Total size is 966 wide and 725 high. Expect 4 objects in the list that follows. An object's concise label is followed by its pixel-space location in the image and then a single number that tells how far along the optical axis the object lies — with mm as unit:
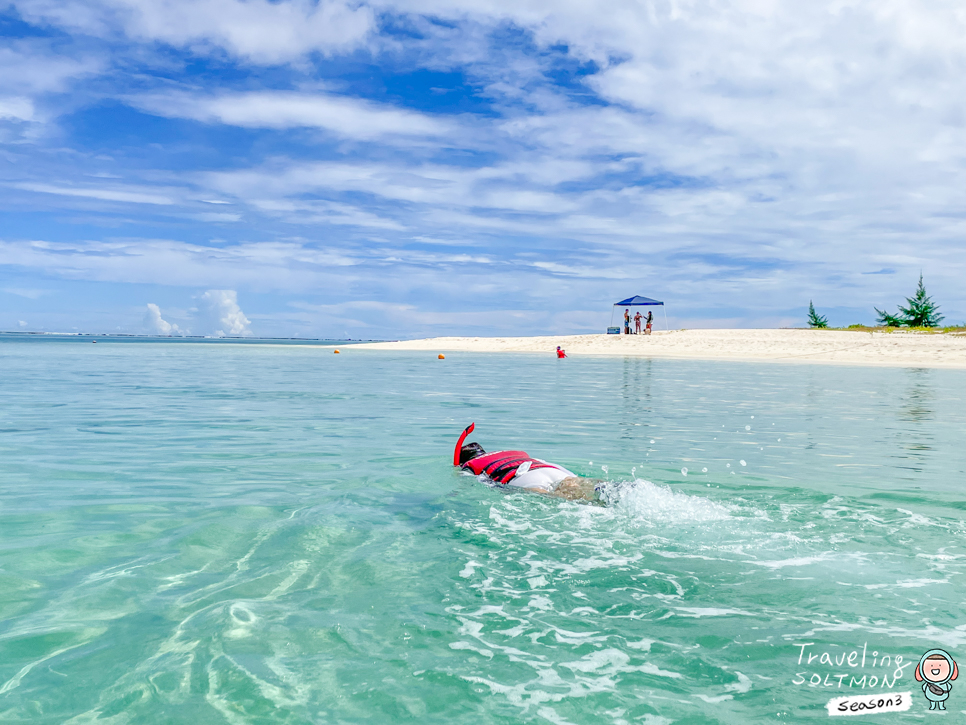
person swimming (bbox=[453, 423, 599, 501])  7930
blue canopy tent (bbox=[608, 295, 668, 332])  55156
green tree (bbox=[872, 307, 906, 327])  59494
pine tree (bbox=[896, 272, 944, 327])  57531
